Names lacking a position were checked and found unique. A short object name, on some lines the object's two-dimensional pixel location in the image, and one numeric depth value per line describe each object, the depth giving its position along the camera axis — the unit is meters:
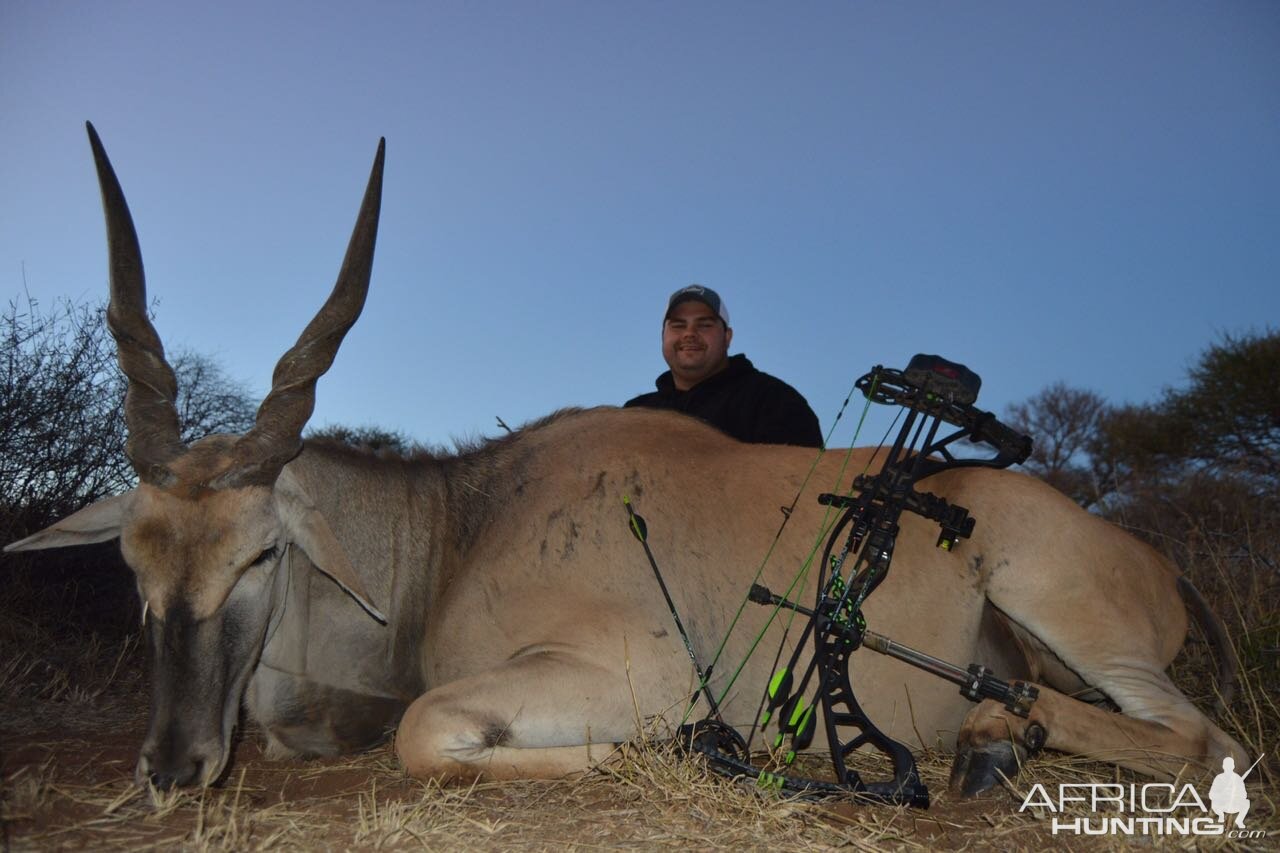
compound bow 3.00
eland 2.91
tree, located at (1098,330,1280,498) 13.14
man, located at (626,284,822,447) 5.85
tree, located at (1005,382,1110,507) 16.72
